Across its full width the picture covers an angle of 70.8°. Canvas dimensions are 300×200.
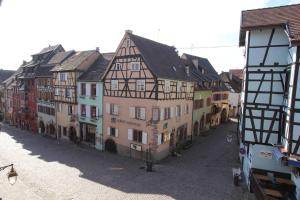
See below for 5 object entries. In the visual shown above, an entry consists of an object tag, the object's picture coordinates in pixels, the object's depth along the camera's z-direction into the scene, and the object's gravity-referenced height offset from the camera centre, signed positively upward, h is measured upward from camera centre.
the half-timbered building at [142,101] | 21.14 -1.78
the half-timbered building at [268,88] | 13.43 -0.11
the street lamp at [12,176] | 10.07 -4.55
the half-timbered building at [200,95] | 30.97 -1.43
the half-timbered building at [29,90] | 37.94 -1.46
